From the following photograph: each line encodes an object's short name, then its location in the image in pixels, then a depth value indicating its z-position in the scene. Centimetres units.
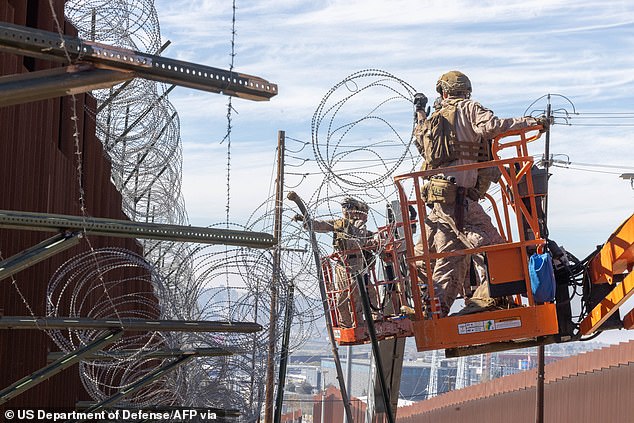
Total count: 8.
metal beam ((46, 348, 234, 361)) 970
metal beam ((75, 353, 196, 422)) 966
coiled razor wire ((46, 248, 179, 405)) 893
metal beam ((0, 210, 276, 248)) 608
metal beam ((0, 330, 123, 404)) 828
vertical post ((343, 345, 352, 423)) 2796
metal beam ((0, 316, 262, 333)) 761
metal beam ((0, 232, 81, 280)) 609
